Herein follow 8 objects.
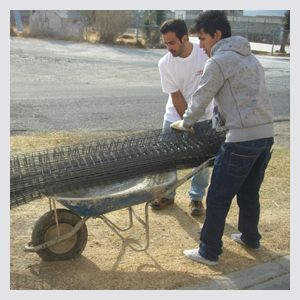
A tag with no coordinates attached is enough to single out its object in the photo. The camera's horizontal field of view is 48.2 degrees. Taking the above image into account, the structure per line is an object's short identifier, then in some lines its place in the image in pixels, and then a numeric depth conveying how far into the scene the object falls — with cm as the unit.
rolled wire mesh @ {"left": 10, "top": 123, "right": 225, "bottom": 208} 277
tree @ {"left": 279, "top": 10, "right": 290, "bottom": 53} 2441
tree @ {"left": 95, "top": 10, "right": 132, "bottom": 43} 2238
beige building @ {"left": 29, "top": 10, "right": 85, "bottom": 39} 2352
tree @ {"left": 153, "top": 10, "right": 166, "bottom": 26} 3181
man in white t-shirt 356
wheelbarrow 275
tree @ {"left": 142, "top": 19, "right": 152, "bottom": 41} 2453
